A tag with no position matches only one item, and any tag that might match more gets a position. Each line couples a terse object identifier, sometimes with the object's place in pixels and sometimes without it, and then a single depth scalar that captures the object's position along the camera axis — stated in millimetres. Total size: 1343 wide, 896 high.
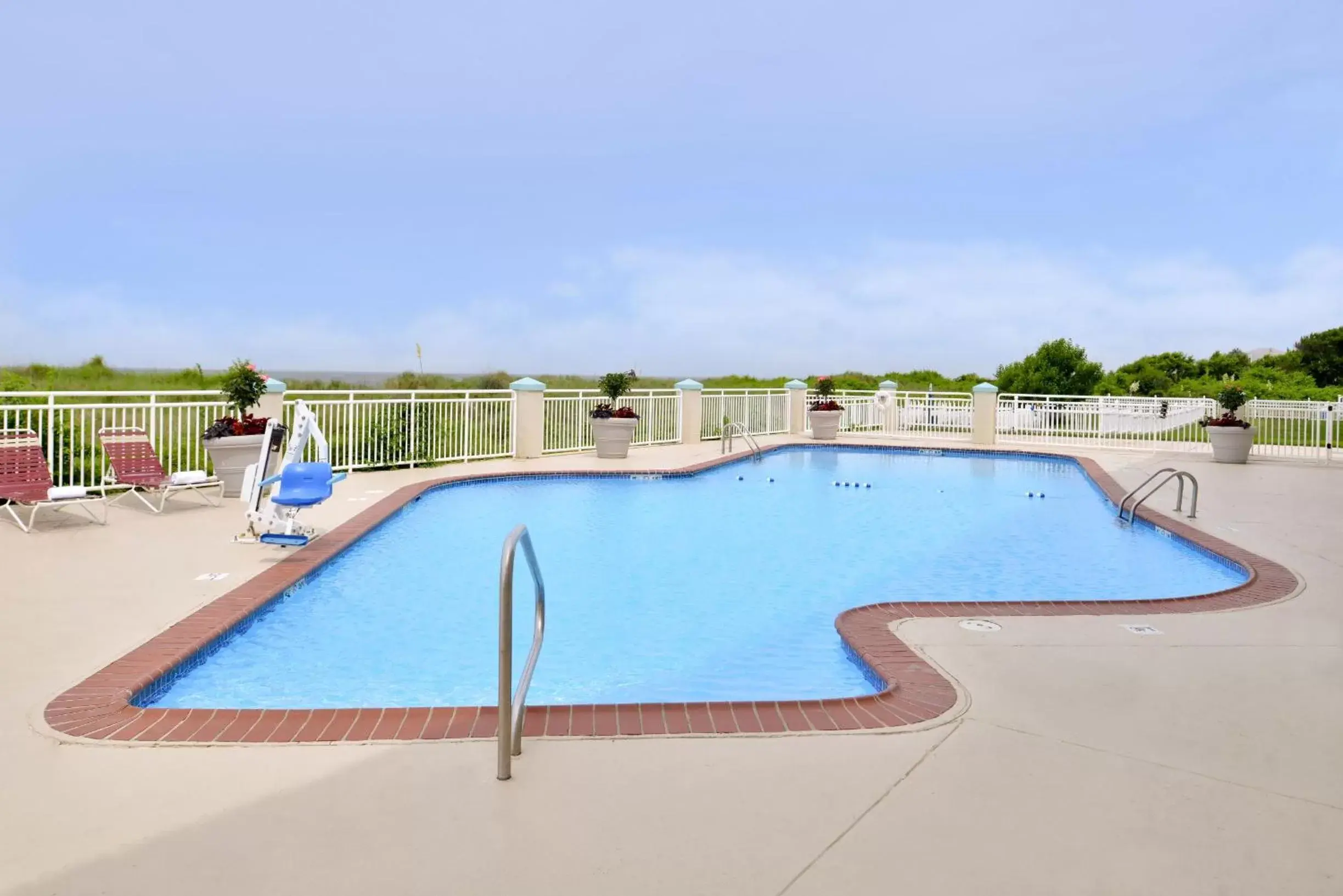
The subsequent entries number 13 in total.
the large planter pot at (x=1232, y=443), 14781
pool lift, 6641
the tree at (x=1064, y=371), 39812
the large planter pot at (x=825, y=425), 18750
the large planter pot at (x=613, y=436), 14203
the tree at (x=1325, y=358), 44500
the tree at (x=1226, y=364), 45125
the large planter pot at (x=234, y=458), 8930
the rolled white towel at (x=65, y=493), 7176
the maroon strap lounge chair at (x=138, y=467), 8141
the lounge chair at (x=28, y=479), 7129
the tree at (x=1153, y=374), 41875
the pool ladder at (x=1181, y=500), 8547
